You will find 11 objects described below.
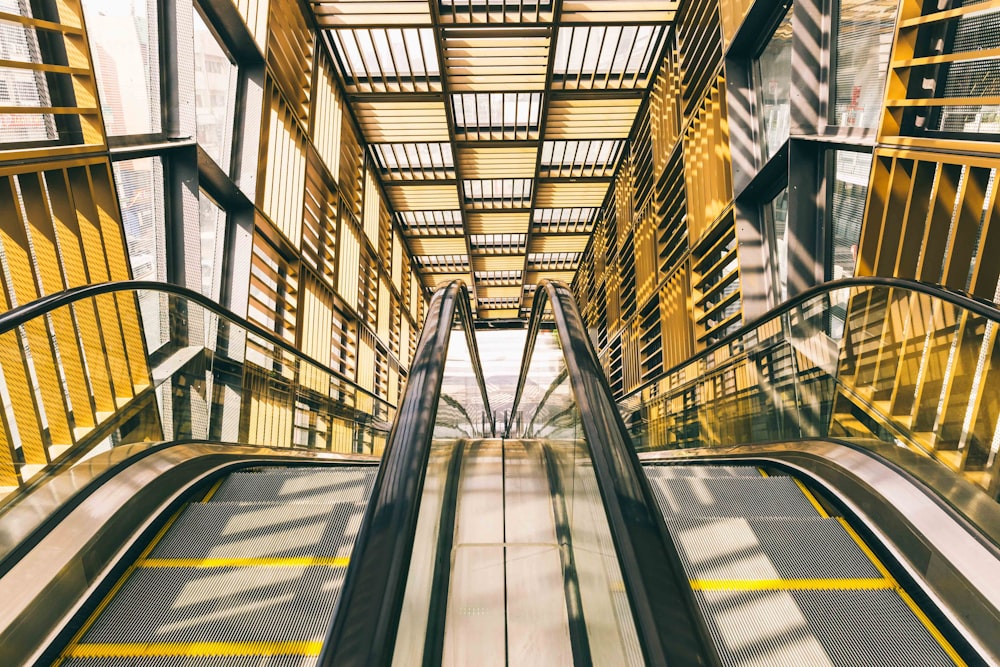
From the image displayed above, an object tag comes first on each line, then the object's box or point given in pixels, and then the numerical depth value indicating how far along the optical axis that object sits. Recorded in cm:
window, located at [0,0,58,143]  270
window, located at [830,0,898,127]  348
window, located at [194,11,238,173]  483
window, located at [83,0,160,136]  363
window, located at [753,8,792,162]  480
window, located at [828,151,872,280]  379
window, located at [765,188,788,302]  494
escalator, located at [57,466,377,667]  148
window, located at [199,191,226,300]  508
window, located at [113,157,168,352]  382
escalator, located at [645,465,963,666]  136
